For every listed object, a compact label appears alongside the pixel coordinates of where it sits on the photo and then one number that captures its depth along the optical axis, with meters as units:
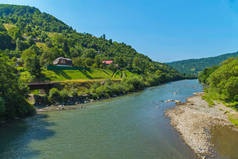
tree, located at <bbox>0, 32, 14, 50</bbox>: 103.25
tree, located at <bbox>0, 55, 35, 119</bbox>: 29.73
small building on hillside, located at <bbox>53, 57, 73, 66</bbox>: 84.66
